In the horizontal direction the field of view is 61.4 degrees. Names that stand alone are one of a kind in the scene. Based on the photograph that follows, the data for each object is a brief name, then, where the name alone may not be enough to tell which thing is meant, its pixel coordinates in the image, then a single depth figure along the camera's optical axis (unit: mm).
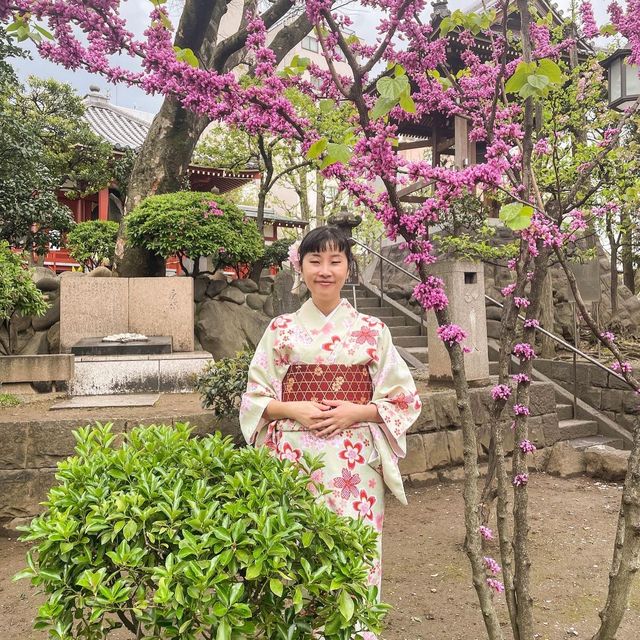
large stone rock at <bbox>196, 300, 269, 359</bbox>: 8477
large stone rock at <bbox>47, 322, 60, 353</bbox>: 7795
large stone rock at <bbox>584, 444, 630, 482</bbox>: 6250
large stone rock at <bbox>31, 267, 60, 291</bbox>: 8219
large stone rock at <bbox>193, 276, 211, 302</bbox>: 9094
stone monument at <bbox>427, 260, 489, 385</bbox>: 6875
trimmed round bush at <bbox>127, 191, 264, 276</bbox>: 8289
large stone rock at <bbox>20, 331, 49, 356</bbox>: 7734
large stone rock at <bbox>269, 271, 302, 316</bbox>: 9955
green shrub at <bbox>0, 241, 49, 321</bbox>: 6145
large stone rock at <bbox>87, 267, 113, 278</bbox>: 8656
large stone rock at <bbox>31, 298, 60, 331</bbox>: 7934
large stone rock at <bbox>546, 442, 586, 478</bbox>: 6602
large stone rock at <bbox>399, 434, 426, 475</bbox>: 5746
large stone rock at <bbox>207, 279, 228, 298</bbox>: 9281
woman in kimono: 2318
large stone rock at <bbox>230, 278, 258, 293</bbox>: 9633
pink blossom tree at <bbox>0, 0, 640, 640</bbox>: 2176
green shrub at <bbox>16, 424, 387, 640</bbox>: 1483
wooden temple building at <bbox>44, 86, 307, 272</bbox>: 16594
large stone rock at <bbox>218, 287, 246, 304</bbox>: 9289
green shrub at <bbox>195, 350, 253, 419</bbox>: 4688
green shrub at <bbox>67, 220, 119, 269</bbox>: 11164
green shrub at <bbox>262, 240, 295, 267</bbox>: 10547
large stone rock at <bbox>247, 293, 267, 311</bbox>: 9662
